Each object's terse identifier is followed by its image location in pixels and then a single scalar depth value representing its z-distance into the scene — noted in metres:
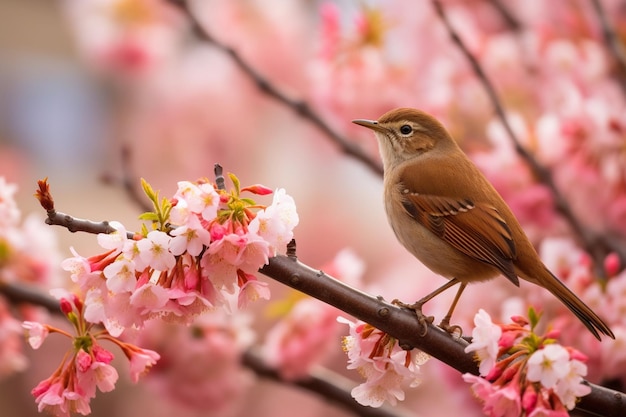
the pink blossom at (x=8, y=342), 5.02
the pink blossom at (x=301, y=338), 5.13
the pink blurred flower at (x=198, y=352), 5.16
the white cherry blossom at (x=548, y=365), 4.73
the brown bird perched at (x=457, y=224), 4.94
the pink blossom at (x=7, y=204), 4.88
